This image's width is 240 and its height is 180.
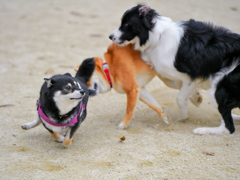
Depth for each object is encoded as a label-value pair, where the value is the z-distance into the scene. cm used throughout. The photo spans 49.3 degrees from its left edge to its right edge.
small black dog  255
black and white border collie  310
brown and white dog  351
